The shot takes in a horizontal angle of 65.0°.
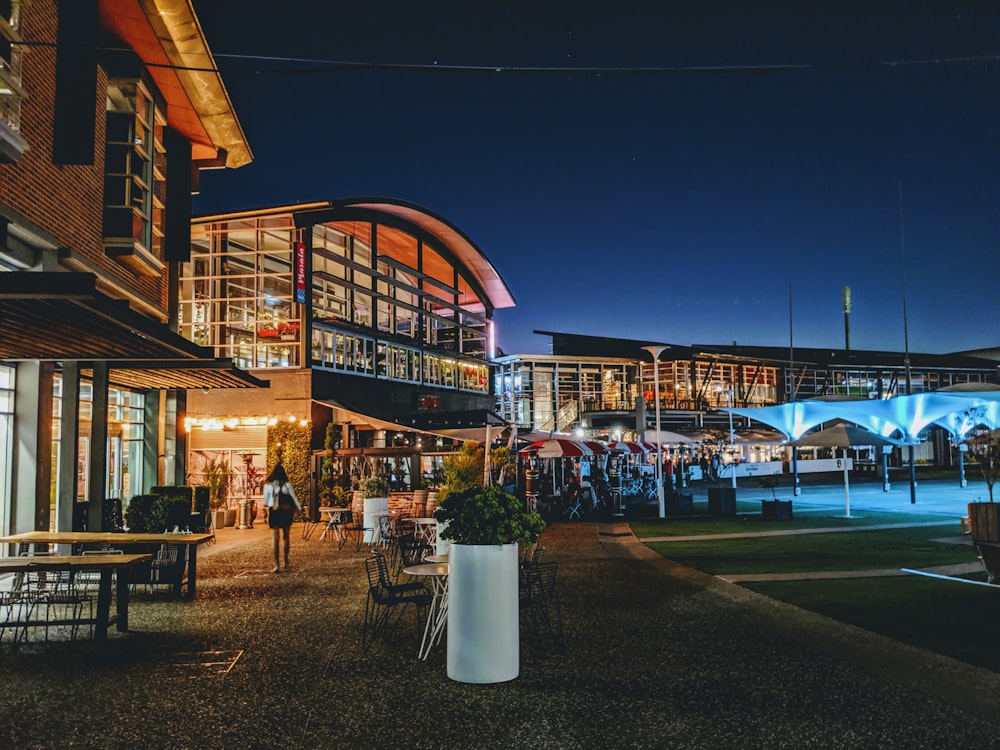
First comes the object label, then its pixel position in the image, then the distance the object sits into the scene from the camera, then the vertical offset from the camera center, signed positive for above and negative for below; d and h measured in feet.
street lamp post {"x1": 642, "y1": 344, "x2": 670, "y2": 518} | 69.00 -1.87
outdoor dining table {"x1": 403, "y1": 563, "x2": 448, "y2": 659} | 23.03 -4.86
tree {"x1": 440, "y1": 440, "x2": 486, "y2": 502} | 47.43 -1.22
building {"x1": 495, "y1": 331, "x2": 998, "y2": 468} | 152.46 +12.47
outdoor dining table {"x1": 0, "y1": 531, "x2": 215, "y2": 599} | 30.50 -3.31
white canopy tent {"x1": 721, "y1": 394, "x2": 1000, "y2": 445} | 74.33 +2.73
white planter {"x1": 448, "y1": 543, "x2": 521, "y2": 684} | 20.07 -4.29
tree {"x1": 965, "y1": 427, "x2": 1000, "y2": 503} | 46.57 -0.91
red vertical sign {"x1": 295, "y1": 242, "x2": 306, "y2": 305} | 74.71 +17.02
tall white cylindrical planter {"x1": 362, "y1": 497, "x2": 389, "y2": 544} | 53.72 -4.07
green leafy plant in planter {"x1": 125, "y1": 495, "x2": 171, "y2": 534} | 45.27 -3.40
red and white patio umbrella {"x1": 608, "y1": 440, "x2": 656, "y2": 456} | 79.04 -0.11
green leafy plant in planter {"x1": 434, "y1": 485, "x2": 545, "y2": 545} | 20.92 -1.86
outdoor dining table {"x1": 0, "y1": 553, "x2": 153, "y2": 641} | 24.44 -3.46
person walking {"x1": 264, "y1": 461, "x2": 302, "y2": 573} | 39.42 -2.50
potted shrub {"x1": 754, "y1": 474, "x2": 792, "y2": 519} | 64.90 -5.45
